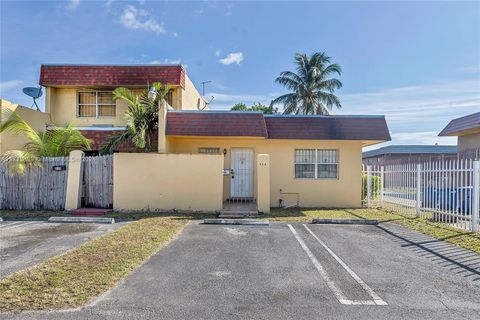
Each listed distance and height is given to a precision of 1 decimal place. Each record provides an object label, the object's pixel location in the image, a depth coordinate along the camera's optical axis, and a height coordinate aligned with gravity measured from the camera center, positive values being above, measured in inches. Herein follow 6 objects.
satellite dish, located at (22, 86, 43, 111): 623.8 +143.5
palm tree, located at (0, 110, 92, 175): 460.1 +35.3
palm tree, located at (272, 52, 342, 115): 1073.5 +279.8
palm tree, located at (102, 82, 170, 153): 473.0 +75.2
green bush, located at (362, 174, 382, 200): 572.7 -29.0
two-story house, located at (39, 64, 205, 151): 594.2 +147.1
